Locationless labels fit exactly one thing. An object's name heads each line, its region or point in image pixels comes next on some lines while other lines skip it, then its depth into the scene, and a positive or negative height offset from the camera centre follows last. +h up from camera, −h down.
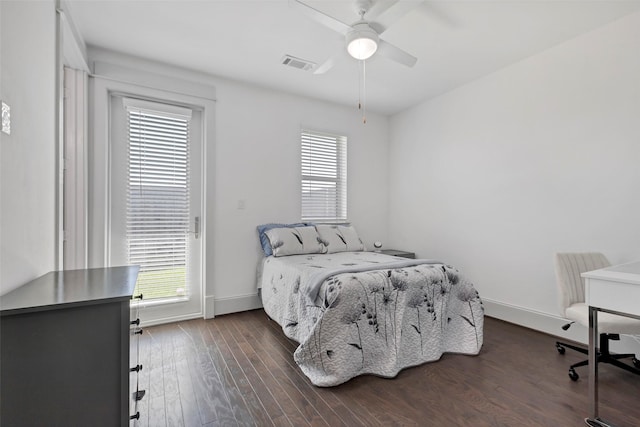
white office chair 1.83 -0.67
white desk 1.36 -0.41
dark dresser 0.94 -0.50
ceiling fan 1.84 +1.24
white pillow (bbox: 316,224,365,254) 3.42 -0.32
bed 1.95 -0.77
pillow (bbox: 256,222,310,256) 3.26 -0.26
